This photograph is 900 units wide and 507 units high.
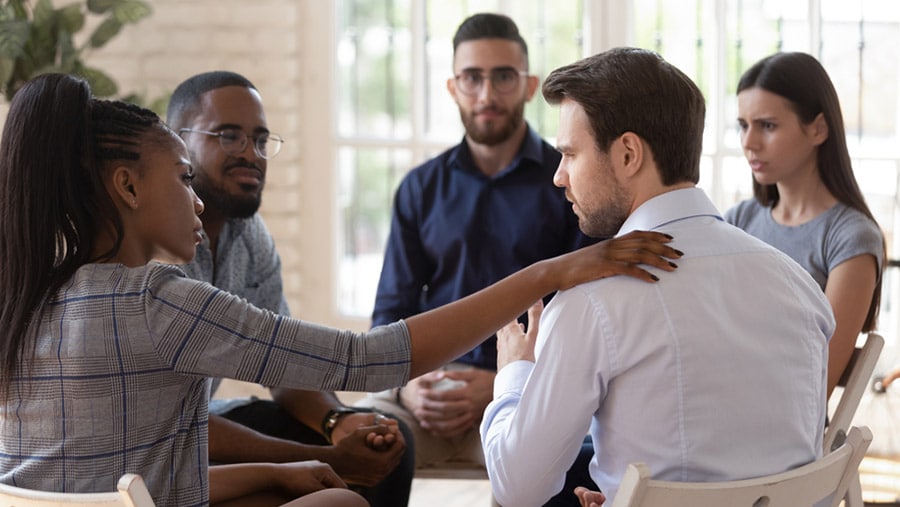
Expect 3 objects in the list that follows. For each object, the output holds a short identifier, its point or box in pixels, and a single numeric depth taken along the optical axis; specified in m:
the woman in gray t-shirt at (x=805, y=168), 2.30
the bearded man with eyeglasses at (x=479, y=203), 2.78
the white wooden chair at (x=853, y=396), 1.98
